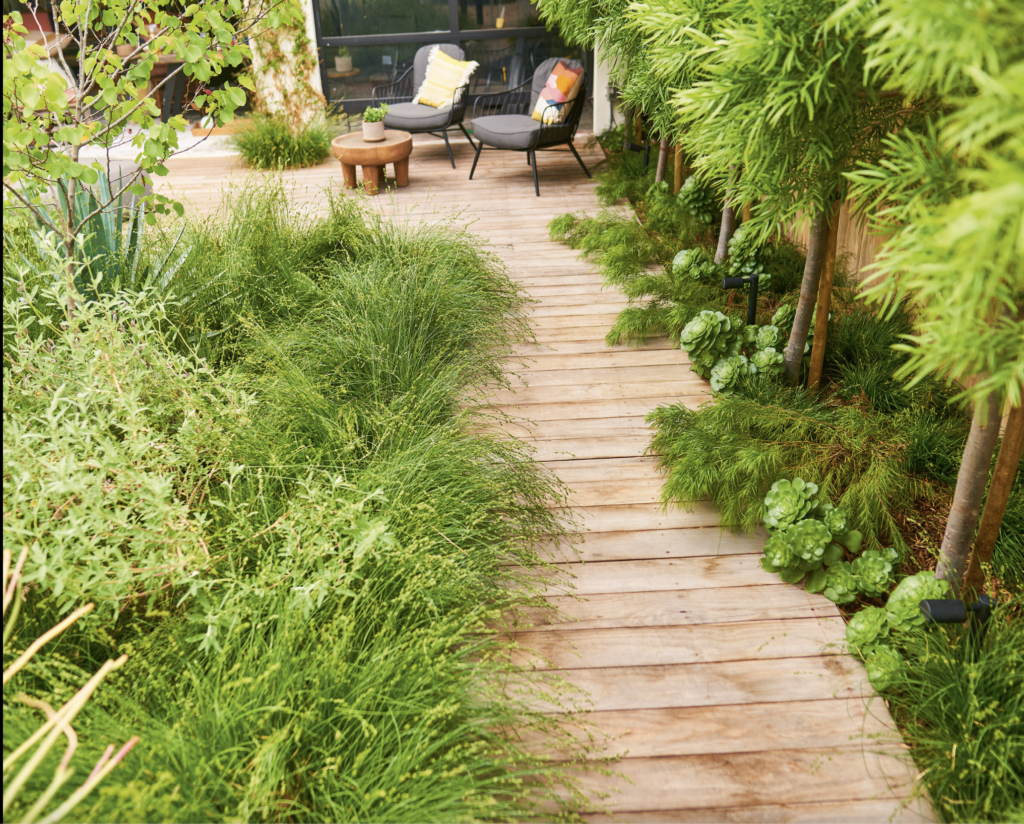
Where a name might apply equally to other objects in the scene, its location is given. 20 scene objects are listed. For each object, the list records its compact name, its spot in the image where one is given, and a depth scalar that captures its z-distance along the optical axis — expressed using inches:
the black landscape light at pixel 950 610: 75.1
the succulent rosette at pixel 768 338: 134.0
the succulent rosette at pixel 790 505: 95.4
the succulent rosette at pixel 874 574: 89.9
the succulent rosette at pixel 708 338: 135.3
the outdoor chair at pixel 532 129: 258.8
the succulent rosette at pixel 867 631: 83.4
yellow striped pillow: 298.8
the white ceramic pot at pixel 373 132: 254.5
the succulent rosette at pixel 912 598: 81.4
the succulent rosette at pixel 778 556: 93.9
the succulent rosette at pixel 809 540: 92.4
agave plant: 129.1
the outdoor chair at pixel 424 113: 287.1
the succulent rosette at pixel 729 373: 130.6
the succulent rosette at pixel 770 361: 129.1
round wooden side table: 250.1
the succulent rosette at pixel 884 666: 78.6
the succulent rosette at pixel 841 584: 91.4
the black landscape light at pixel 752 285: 137.6
